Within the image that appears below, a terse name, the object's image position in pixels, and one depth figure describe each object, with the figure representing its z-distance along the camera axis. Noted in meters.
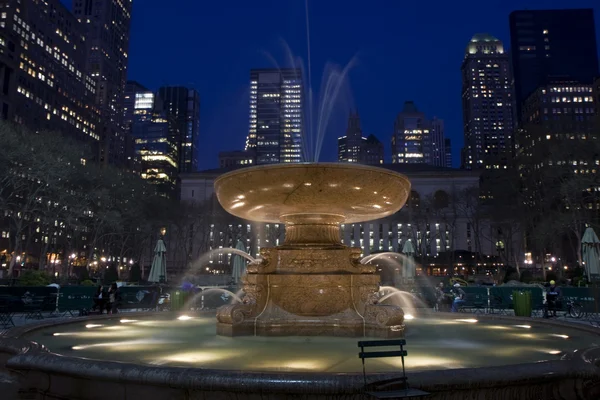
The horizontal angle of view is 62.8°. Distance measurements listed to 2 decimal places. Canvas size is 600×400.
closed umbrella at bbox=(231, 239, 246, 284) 27.02
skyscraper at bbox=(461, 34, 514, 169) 189.88
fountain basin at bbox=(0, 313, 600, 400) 4.26
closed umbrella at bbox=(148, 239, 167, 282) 26.18
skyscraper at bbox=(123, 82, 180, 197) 165.25
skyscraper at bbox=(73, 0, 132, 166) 138.62
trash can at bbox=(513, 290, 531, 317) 14.38
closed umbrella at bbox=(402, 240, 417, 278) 30.09
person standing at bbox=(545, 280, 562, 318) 16.91
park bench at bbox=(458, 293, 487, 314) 19.93
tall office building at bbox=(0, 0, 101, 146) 85.50
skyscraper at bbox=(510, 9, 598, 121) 172.88
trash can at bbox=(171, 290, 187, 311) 14.55
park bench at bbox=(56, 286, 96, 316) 17.99
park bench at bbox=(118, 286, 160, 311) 19.69
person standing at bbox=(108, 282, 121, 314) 16.40
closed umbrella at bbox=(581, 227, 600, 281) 21.68
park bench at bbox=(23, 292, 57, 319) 16.31
